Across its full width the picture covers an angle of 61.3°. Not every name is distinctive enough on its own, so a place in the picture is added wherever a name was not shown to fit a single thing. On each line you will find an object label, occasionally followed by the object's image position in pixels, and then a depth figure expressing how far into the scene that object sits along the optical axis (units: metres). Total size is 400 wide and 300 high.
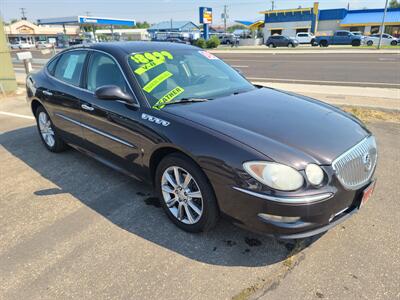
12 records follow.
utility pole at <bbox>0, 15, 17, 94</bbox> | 10.02
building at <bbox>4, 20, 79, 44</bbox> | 85.81
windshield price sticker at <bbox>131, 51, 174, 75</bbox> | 3.46
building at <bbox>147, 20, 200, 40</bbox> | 82.88
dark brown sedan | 2.39
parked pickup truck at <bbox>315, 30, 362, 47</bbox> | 41.83
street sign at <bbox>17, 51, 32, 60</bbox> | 10.13
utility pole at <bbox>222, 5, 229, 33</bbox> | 89.31
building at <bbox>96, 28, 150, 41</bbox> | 69.94
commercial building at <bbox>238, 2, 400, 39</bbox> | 52.72
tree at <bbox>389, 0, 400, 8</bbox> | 87.25
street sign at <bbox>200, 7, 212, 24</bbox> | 48.94
